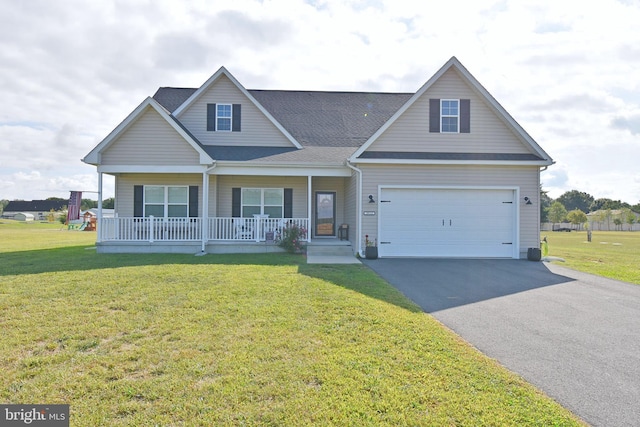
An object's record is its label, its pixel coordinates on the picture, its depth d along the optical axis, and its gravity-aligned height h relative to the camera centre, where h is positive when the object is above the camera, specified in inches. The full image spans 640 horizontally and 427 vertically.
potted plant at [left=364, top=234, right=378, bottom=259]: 468.1 -46.2
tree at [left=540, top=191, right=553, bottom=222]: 2918.3 +169.7
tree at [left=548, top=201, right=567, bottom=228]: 2650.1 +28.7
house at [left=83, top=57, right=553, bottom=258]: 485.7 +53.6
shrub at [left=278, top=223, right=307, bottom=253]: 497.7 -31.0
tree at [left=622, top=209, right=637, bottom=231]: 2439.1 +4.5
